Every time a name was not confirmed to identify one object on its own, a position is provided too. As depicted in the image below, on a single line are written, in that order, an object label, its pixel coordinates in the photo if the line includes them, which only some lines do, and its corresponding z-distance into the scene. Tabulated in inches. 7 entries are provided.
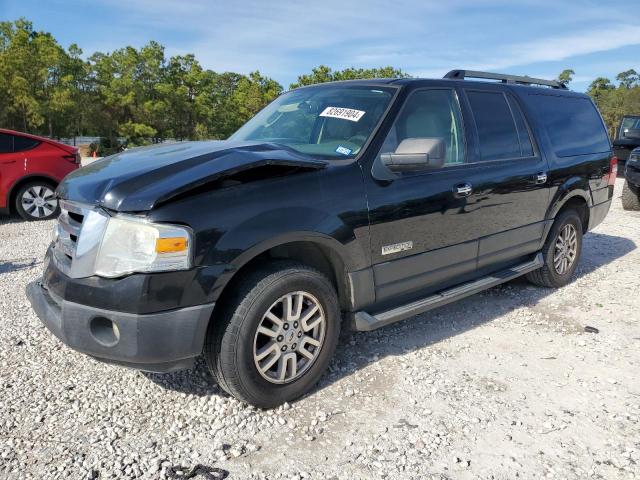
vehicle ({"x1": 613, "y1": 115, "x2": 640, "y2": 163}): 539.5
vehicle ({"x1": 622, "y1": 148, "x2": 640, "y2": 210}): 355.9
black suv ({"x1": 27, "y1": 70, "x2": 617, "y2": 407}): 94.6
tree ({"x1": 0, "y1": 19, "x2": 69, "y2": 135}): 1235.9
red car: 304.8
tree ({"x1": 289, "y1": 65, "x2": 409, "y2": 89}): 1821.4
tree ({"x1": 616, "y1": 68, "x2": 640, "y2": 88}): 2889.0
